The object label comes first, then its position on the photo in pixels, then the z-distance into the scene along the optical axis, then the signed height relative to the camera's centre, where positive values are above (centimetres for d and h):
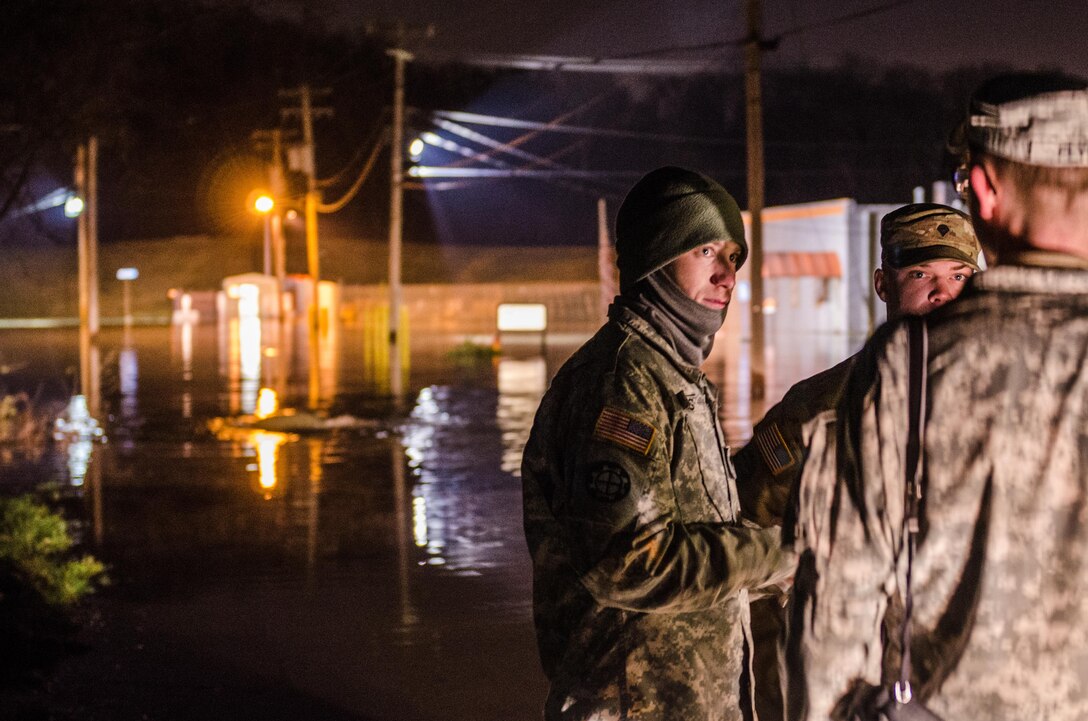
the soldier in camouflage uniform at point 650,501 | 264 -33
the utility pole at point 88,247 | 3647 +266
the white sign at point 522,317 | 3409 +46
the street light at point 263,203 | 3353 +328
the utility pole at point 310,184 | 4094 +498
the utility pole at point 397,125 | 3450 +531
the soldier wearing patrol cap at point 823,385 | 328 -13
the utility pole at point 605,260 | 3762 +204
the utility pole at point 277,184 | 4809 +564
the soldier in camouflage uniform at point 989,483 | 192 -22
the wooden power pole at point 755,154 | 2042 +263
